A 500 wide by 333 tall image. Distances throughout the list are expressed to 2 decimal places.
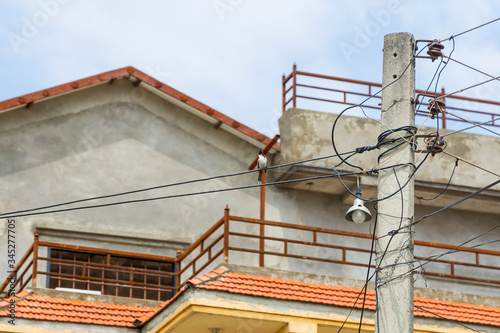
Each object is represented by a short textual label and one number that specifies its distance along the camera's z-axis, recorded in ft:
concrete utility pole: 38.88
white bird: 60.59
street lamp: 42.09
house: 67.36
